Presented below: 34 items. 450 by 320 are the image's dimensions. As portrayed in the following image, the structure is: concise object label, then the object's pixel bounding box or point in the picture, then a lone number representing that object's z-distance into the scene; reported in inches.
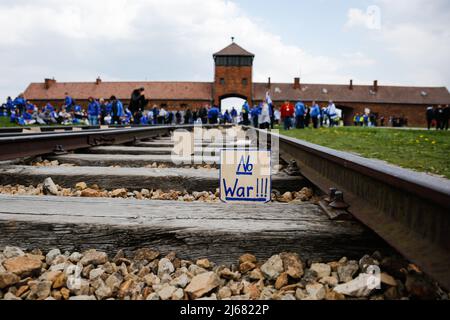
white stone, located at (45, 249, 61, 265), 56.0
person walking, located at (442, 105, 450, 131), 946.4
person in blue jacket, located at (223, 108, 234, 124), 1397.6
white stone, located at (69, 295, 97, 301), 46.9
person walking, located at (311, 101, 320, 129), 891.4
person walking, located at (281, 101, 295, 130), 740.6
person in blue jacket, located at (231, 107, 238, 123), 1443.2
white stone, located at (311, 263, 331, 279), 53.1
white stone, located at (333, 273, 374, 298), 47.4
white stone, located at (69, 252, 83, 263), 56.1
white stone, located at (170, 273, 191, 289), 51.1
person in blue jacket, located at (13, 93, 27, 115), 954.0
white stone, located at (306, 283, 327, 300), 48.2
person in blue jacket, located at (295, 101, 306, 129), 763.7
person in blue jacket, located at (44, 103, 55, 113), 1025.3
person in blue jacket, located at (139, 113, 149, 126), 1123.5
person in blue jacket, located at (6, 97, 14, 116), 1016.2
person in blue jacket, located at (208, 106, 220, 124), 969.7
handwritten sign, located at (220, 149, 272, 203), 83.0
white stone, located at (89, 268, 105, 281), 52.5
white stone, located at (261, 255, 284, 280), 53.2
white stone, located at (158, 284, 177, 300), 48.3
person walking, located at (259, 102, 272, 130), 670.5
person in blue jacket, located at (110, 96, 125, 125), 676.7
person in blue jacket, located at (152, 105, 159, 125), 1139.3
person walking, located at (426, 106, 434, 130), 1055.9
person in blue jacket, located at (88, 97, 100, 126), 725.0
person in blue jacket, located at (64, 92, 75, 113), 952.6
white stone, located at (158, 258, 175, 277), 54.5
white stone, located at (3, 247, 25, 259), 55.9
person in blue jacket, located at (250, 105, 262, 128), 911.4
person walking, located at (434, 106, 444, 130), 983.9
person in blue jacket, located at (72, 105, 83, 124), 1162.4
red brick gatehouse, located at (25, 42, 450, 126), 2086.6
